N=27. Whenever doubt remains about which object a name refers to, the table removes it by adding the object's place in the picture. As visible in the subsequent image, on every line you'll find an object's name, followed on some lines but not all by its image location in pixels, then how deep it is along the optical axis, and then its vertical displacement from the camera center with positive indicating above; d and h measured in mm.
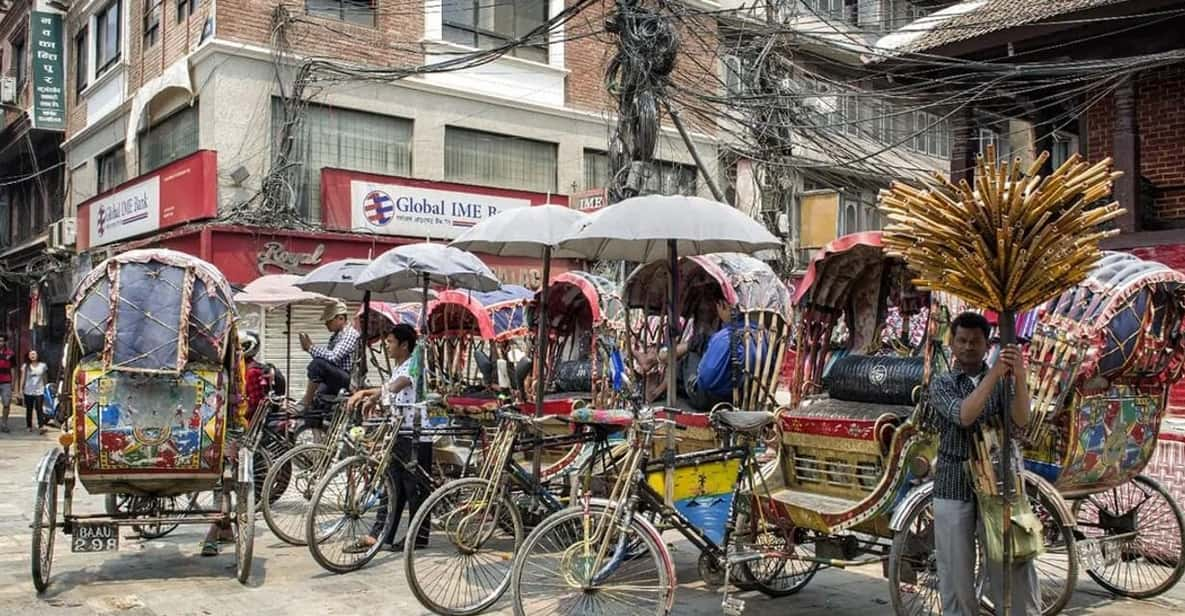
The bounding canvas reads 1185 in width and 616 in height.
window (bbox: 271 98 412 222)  17719 +3205
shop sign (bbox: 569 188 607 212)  17656 +2150
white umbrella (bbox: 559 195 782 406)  6824 +664
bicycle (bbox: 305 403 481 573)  7340 -1269
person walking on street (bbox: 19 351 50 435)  19359 -1119
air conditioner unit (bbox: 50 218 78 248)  22562 +2100
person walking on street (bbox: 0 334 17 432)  19359 -973
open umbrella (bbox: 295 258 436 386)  10180 +446
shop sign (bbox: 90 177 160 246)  18547 +2167
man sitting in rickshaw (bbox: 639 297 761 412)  7660 -344
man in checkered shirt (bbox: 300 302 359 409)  10312 -367
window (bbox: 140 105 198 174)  17875 +3359
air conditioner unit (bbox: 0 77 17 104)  25891 +5934
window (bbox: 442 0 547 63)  19469 +5819
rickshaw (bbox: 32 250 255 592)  6715 -495
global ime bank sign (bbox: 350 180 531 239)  18172 +2105
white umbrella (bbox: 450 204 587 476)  8227 +738
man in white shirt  7828 -655
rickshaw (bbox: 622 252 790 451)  7723 +78
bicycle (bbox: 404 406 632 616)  6211 -1194
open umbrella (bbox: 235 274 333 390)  12195 +402
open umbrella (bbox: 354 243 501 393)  8984 +489
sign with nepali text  22438 +5607
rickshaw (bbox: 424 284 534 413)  10891 -154
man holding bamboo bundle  4871 -762
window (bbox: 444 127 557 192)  19609 +3205
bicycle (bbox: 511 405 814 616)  5348 -1198
